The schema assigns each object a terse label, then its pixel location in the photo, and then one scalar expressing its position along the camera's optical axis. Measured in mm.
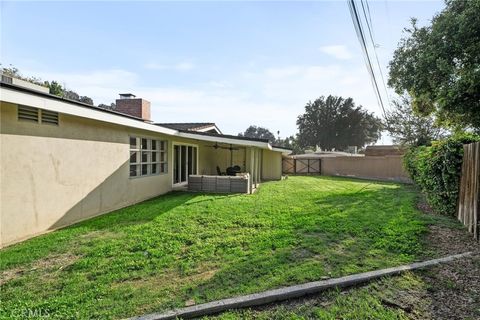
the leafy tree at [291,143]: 50275
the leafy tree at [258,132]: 87312
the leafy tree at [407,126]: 17439
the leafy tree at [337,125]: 47031
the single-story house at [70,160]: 4945
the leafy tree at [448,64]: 7234
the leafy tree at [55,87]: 18294
